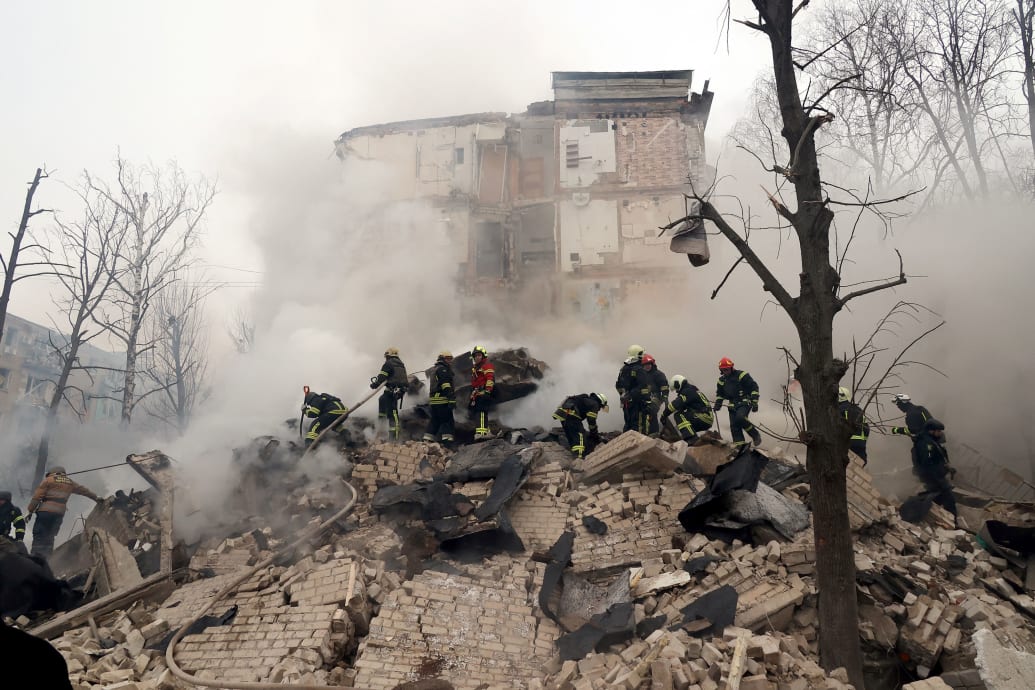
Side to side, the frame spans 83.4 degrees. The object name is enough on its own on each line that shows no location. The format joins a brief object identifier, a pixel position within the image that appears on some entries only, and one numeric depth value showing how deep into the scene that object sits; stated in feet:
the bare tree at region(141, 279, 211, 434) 72.79
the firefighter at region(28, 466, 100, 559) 31.43
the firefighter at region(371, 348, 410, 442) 36.83
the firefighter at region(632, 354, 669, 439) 34.27
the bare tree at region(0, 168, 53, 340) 39.04
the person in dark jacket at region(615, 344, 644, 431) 34.76
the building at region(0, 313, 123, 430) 92.63
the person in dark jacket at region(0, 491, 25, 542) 29.78
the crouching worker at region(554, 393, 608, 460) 33.01
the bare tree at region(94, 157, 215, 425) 54.54
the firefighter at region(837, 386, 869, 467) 28.19
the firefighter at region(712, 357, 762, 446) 32.40
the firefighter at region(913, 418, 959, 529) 26.68
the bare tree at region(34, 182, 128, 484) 45.16
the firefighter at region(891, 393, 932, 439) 28.22
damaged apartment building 66.69
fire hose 14.73
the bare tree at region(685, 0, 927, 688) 13.88
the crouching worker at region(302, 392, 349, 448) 35.40
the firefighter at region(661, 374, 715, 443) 32.17
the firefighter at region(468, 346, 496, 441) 36.45
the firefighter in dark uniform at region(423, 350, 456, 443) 36.29
